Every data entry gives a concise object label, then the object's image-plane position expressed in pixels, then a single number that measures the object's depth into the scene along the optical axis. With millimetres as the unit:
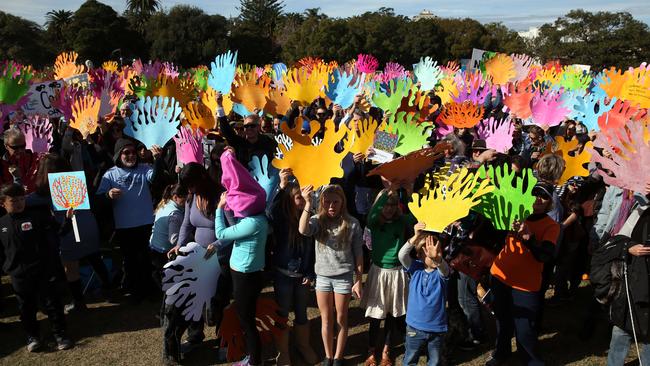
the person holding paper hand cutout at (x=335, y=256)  4031
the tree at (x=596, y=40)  57000
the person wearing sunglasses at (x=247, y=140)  5746
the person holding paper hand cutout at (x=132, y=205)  5362
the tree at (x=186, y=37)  50719
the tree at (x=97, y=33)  46188
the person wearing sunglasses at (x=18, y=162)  5168
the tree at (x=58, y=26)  52600
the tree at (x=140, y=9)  71206
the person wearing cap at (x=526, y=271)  3809
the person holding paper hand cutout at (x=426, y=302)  3713
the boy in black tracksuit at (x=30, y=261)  4414
